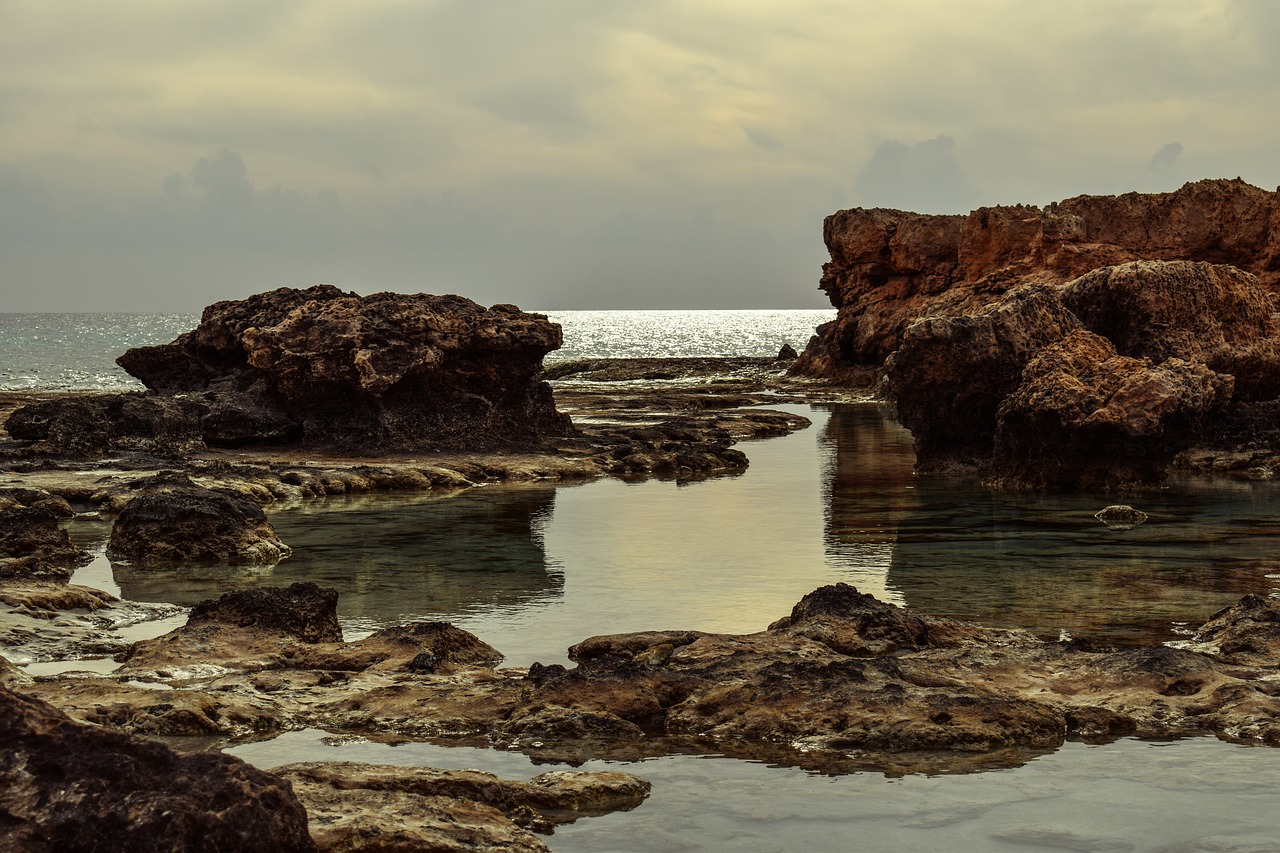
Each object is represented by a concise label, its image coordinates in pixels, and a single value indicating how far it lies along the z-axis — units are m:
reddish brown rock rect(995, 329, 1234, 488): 22.22
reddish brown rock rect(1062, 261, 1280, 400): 24.98
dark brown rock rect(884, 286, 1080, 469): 24.38
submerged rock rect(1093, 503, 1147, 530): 18.78
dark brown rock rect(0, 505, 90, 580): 14.65
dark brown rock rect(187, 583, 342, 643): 10.80
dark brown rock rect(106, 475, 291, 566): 15.72
